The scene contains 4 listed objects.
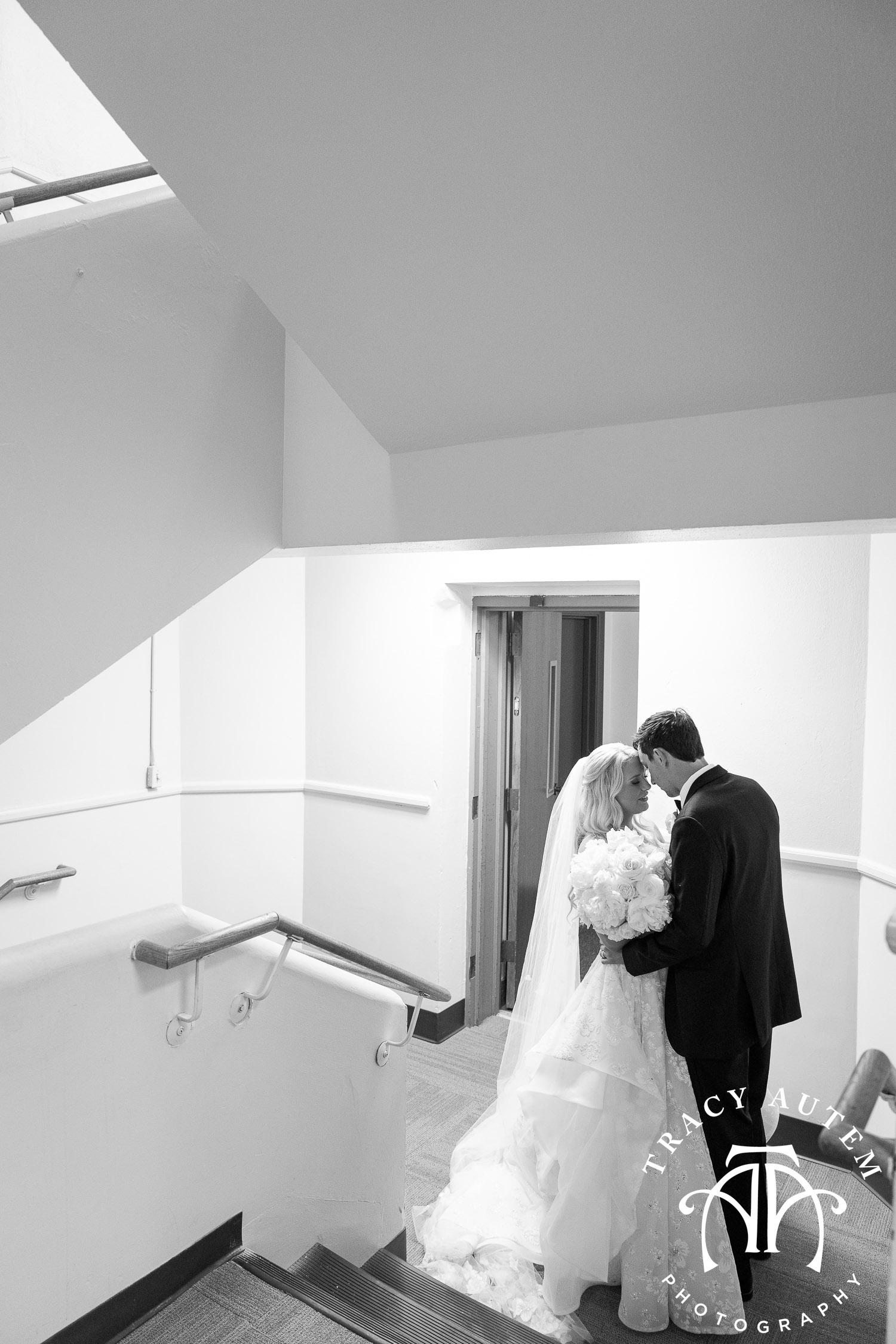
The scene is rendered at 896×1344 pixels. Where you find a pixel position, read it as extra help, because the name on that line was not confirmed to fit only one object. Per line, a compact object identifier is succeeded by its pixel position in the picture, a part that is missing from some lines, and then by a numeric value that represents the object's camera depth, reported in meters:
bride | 3.02
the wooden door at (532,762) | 5.53
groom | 3.03
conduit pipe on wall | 5.04
